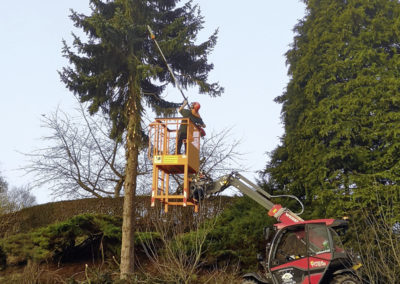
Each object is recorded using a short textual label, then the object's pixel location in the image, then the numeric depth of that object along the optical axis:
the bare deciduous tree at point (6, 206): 21.37
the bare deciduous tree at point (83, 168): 20.95
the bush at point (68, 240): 14.42
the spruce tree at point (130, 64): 13.92
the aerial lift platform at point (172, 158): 11.48
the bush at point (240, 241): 13.43
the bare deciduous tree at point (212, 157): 22.81
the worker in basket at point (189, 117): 12.16
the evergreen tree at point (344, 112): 13.95
